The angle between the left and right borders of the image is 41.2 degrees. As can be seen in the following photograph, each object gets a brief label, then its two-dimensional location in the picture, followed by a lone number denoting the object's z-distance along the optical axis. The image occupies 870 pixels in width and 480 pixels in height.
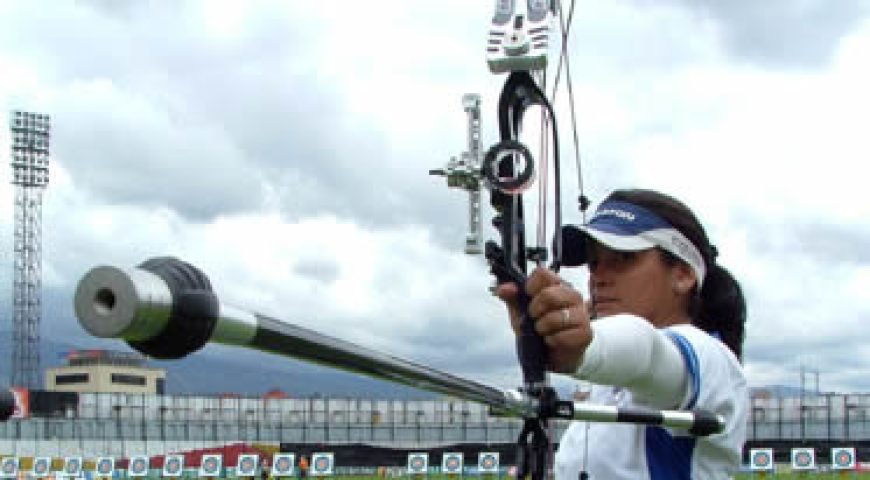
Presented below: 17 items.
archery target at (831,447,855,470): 38.88
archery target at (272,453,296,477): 44.00
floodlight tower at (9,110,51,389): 58.06
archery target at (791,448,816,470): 40.09
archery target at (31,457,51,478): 44.88
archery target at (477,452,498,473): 44.47
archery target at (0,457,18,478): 43.88
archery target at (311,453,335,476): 43.34
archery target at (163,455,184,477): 47.82
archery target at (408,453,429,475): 43.62
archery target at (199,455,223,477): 44.94
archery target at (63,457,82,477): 46.00
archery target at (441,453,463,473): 45.12
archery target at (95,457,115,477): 45.00
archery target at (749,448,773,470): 40.72
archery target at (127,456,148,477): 46.16
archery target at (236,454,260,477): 45.56
